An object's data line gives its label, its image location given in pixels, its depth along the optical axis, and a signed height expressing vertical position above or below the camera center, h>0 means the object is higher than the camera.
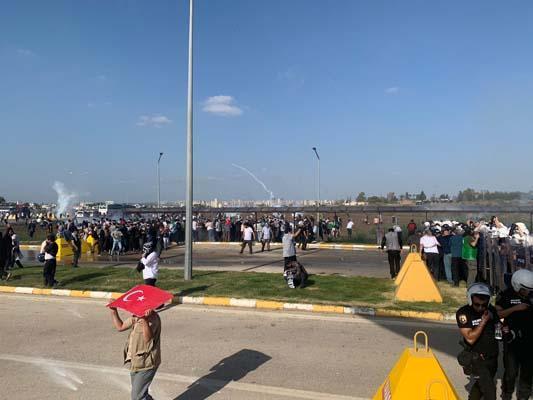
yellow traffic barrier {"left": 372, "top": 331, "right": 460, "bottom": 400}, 2.93 -1.18
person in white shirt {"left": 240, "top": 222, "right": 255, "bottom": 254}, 21.62 -1.50
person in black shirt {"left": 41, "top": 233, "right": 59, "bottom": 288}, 12.23 -1.48
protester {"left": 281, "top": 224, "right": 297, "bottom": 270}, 12.50 -1.24
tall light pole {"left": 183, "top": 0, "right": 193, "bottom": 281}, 13.23 +0.48
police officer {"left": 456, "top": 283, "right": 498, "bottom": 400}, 4.14 -1.24
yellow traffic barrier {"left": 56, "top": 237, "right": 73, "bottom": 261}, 20.03 -2.02
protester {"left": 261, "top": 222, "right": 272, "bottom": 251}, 23.23 -1.59
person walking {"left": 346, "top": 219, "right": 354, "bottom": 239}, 29.20 -1.45
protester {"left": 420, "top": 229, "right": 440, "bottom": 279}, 13.39 -1.34
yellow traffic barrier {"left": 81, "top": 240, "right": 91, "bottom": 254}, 22.84 -2.15
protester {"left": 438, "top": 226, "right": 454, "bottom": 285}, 13.29 -1.47
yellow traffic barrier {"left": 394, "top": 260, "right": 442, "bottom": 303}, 10.42 -1.88
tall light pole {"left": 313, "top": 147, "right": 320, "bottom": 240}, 30.08 -1.46
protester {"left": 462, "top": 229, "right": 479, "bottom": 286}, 12.21 -1.28
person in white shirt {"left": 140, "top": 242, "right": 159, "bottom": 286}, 9.66 -1.27
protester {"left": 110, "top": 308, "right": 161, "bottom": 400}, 4.33 -1.44
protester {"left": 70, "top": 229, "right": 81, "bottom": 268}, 16.92 -1.65
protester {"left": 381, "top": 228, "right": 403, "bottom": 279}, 13.52 -1.32
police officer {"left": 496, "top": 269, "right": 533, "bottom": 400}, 4.55 -1.31
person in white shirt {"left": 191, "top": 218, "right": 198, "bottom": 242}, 30.16 -1.82
